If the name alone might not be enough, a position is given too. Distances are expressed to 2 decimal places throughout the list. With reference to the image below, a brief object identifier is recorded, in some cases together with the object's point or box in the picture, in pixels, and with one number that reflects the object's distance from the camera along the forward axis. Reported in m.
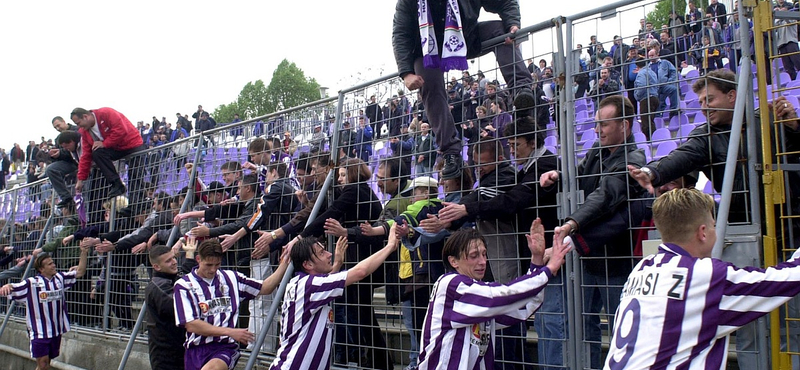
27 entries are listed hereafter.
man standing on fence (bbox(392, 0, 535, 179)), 5.05
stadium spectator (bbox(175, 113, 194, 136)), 31.55
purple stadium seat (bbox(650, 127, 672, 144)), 4.93
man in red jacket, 9.58
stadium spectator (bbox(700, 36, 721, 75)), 3.96
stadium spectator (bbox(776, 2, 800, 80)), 4.06
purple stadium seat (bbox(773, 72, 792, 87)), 7.96
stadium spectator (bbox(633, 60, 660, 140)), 4.08
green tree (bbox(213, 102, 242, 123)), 64.00
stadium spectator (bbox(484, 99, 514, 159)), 4.87
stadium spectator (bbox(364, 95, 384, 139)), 5.93
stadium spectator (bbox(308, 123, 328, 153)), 6.68
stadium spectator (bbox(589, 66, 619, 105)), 4.34
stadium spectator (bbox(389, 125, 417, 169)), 5.51
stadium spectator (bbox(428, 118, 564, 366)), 4.49
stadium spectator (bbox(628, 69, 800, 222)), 3.70
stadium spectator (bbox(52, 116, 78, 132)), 11.48
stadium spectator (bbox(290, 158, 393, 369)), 5.90
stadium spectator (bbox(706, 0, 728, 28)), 3.99
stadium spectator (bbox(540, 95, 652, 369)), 4.08
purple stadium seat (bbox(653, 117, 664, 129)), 4.96
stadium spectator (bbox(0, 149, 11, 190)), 34.23
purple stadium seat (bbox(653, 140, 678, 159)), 5.49
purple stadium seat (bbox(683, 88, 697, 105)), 4.56
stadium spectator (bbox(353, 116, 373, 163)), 6.05
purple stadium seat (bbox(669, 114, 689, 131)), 4.86
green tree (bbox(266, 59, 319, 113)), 64.75
